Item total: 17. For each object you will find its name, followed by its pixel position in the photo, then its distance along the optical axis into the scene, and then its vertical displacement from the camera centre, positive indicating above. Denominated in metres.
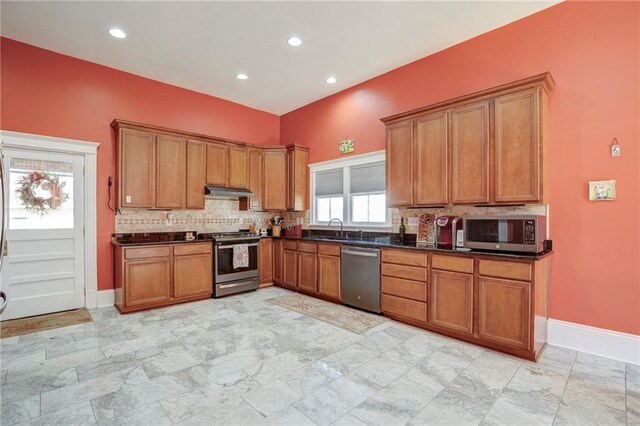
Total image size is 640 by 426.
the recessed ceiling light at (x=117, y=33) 3.56 +2.14
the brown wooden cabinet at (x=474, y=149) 2.99 +0.71
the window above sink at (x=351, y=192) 4.76 +0.35
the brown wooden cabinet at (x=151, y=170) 4.32 +0.64
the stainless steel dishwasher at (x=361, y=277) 4.00 -0.88
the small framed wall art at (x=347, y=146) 5.10 +1.13
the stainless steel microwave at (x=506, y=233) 2.86 -0.20
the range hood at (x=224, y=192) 5.07 +0.36
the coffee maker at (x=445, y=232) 3.57 -0.23
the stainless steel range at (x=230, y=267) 4.84 -0.87
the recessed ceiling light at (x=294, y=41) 3.76 +2.14
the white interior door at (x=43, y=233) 3.80 -0.25
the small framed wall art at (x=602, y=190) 2.85 +0.20
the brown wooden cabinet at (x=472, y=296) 2.81 -0.88
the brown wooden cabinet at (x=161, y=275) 4.08 -0.87
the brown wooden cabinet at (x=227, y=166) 5.18 +0.83
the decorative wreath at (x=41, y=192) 3.88 +0.28
